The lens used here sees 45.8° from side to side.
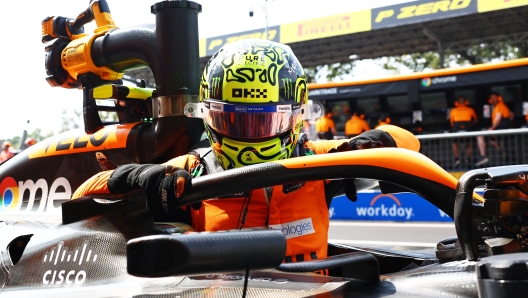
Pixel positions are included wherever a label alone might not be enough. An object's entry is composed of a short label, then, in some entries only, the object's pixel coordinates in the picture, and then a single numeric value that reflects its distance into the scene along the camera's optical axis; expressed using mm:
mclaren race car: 1097
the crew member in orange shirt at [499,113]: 11195
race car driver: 2312
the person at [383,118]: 13059
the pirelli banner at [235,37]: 17875
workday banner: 8686
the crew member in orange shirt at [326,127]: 13273
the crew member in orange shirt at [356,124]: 12844
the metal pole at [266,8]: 16702
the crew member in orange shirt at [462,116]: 11680
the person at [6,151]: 13772
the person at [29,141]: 12324
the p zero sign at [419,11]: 14867
